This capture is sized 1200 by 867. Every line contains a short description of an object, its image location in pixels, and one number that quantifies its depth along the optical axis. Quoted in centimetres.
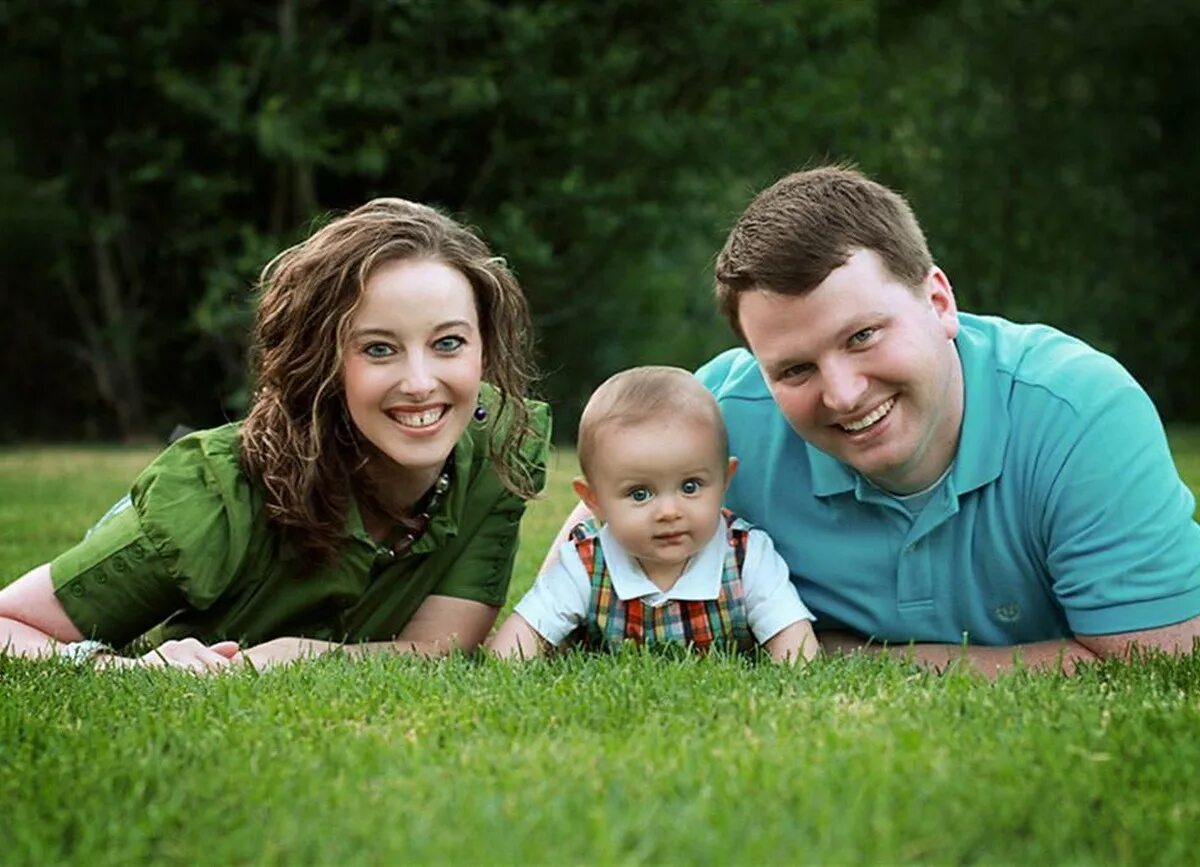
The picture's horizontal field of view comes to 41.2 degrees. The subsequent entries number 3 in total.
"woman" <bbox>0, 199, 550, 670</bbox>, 415
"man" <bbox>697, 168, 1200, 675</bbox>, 378
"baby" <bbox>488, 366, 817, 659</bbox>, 413
